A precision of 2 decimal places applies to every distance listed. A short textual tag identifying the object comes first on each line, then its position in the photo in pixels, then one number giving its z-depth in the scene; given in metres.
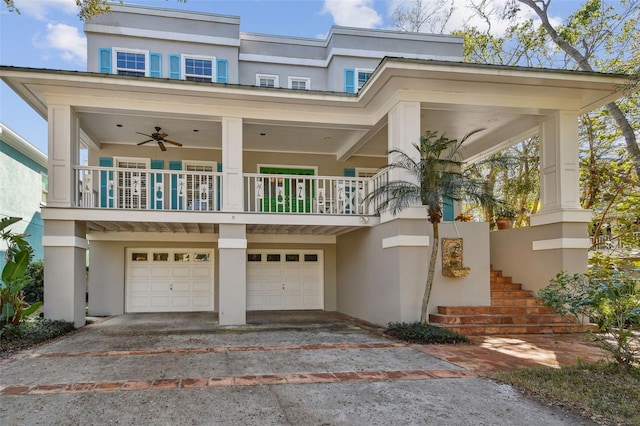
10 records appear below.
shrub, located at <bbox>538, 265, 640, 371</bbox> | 5.24
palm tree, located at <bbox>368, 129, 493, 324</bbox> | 8.00
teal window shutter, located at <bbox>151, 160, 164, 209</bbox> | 12.23
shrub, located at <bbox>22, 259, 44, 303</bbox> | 14.26
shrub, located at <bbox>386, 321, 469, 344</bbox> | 7.63
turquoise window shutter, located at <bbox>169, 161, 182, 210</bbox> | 12.30
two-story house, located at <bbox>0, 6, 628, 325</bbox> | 8.95
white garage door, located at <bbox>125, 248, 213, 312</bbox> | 12.33
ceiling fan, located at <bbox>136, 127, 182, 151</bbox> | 10.68
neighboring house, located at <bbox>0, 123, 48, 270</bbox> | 13.69
